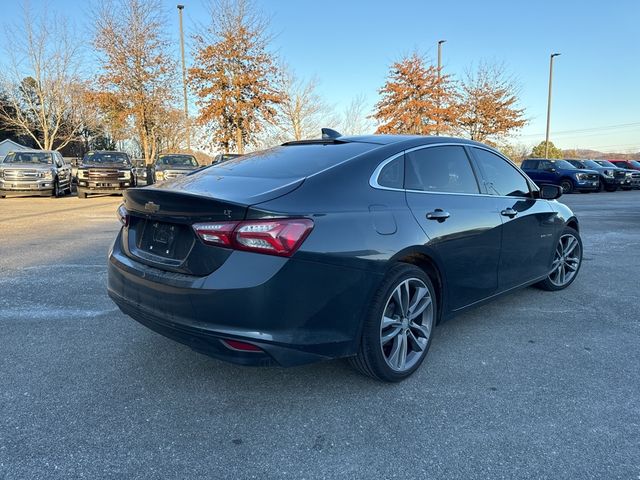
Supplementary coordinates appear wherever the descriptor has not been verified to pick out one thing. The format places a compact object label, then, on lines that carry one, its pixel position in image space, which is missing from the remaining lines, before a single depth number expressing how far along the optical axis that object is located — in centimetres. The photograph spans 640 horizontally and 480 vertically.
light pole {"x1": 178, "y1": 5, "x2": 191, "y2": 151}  2534
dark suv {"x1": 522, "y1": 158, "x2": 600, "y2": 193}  2208
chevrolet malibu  242
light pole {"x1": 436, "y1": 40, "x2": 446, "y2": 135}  2705
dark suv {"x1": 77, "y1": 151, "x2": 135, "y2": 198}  1677
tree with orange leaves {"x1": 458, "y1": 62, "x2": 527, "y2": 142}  2977
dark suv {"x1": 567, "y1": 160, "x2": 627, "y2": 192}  2434
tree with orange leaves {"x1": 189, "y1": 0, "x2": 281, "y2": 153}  2392
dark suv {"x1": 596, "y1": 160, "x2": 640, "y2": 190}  2509
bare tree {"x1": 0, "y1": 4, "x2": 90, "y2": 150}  3019
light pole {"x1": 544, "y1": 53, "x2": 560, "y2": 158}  3275
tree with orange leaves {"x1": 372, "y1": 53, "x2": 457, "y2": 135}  2715
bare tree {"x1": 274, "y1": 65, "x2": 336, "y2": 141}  2715
